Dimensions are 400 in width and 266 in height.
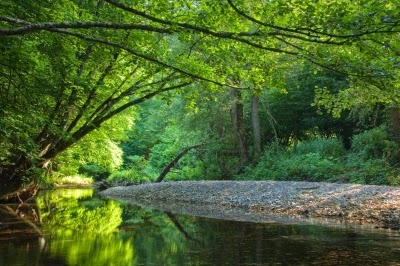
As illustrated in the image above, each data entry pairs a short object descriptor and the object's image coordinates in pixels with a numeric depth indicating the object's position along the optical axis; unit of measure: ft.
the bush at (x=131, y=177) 101.96
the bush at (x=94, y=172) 136.40
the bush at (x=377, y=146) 55.21
